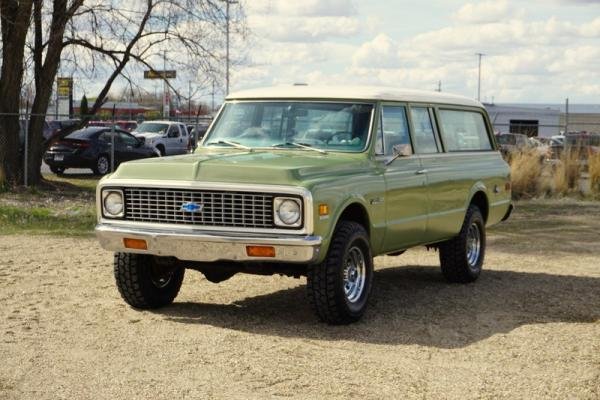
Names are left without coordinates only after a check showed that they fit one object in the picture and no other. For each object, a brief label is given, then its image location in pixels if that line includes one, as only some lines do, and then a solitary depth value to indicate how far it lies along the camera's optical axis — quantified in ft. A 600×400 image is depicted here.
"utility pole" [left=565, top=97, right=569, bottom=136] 91.52
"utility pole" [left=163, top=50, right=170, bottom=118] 77.55
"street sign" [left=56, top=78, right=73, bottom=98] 79.47
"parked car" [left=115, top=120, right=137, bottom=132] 160.45
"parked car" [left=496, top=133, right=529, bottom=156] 81.94
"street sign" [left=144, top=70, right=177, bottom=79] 77.87
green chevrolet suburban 27.40
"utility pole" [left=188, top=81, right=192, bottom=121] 79.38
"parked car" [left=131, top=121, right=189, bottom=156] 125.49
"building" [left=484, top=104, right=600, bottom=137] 190.60
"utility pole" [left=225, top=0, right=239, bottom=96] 77.51
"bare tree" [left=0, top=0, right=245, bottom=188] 73.82
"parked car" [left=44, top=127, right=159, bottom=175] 99.25
